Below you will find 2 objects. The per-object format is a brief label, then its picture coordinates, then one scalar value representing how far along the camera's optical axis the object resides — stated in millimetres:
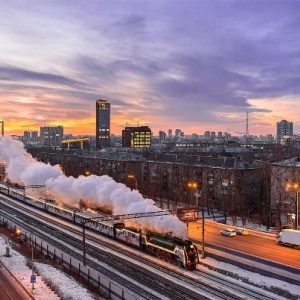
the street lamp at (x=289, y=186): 55953
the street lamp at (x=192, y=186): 63700
